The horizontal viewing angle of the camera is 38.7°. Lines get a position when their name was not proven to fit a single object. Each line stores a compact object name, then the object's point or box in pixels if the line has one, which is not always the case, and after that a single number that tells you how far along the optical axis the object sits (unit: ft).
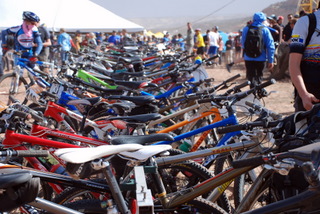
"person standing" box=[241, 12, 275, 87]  26.05
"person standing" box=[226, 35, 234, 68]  78.60
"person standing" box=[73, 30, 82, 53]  73.05
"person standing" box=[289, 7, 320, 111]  11.90
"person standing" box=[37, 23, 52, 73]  36.59
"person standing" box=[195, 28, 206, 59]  67.34
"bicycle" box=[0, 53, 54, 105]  27.77
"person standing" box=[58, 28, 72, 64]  62.10
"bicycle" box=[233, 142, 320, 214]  5.38
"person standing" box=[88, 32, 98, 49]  71.67
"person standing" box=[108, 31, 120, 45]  82.48
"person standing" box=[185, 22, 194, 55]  75.10
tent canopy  79.41
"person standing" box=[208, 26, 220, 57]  70.03
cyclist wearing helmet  31.17
